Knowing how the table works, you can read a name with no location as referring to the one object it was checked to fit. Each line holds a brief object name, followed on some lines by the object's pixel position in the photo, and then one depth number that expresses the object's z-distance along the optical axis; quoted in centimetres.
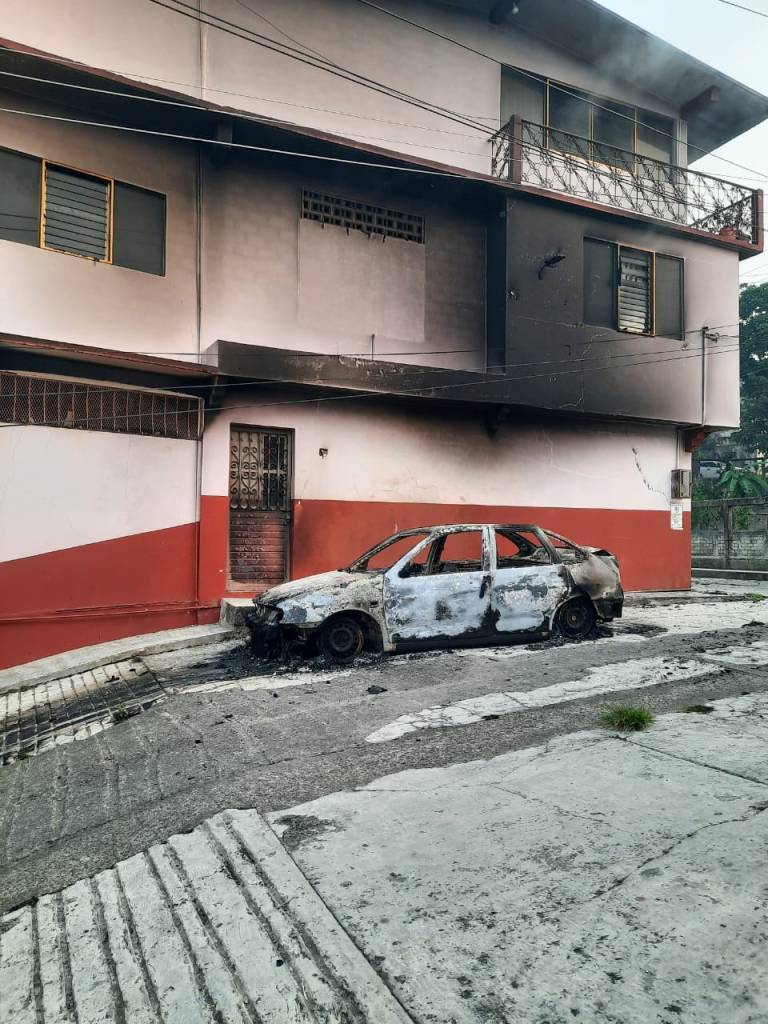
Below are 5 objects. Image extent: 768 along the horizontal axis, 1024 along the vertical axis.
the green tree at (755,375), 3309
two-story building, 874
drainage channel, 568
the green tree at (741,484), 2639
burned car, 716
